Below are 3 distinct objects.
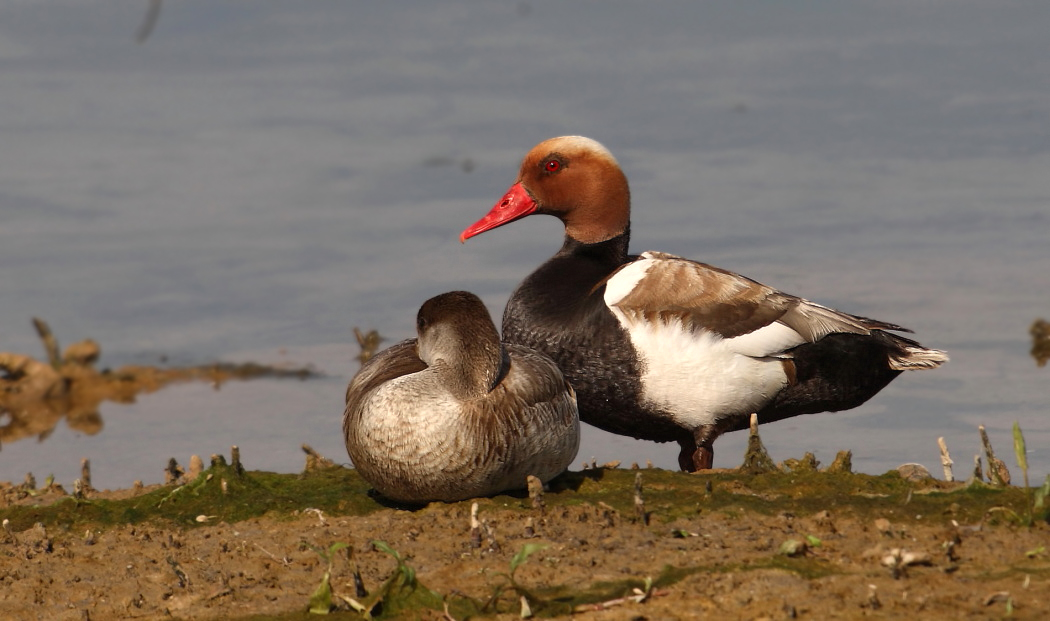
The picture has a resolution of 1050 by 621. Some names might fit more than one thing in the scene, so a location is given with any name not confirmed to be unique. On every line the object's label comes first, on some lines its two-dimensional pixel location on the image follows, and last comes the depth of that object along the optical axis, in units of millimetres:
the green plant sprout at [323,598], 9727
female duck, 11852
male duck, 15141
